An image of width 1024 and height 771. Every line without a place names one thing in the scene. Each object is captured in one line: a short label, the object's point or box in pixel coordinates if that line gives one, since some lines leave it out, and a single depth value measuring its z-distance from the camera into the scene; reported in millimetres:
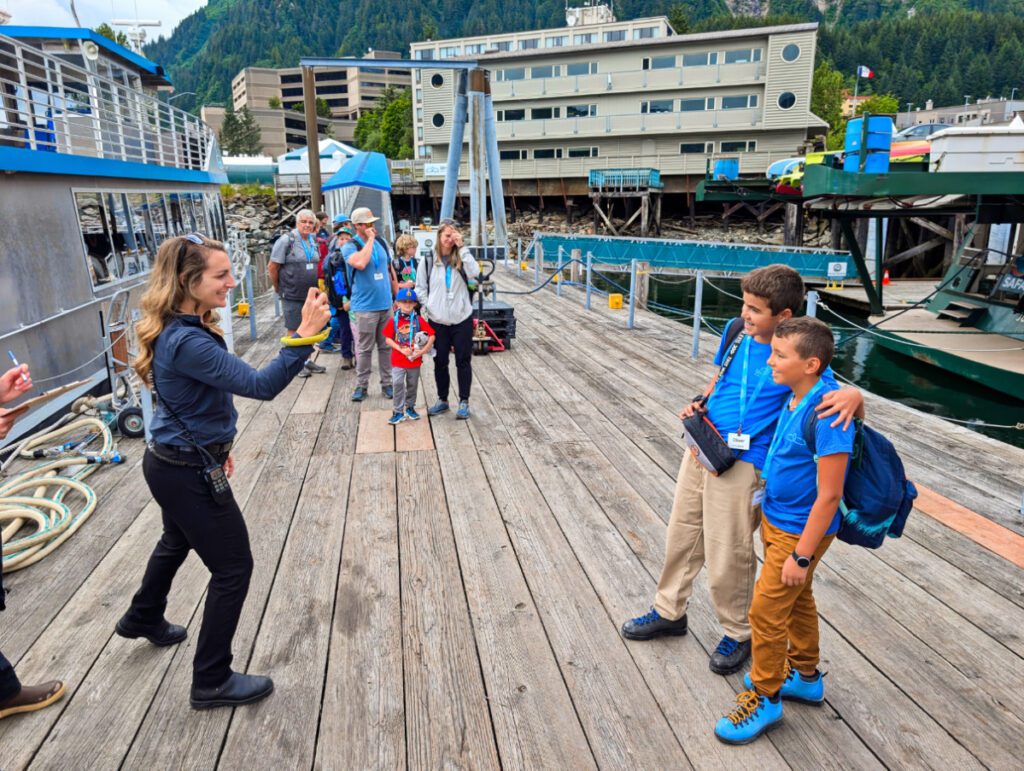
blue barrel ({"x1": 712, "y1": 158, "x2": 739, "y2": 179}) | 35875
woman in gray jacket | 6250
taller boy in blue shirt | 2650
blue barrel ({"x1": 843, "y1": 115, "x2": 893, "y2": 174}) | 12070
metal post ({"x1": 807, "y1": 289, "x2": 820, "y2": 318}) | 6527
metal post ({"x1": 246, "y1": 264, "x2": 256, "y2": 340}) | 10453
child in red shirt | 6188
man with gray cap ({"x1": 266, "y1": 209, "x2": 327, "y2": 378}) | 7977
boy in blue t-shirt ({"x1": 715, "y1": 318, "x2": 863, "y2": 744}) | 2322
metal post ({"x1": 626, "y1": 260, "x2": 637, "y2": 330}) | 11258
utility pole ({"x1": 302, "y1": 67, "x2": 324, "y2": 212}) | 14492
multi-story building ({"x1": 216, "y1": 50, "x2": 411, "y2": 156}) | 109000
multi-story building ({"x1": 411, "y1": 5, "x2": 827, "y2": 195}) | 39000
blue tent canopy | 19797
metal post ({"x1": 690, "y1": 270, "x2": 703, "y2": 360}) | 9012
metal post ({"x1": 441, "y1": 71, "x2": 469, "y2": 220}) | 11625
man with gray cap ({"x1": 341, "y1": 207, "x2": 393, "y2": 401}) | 6605
